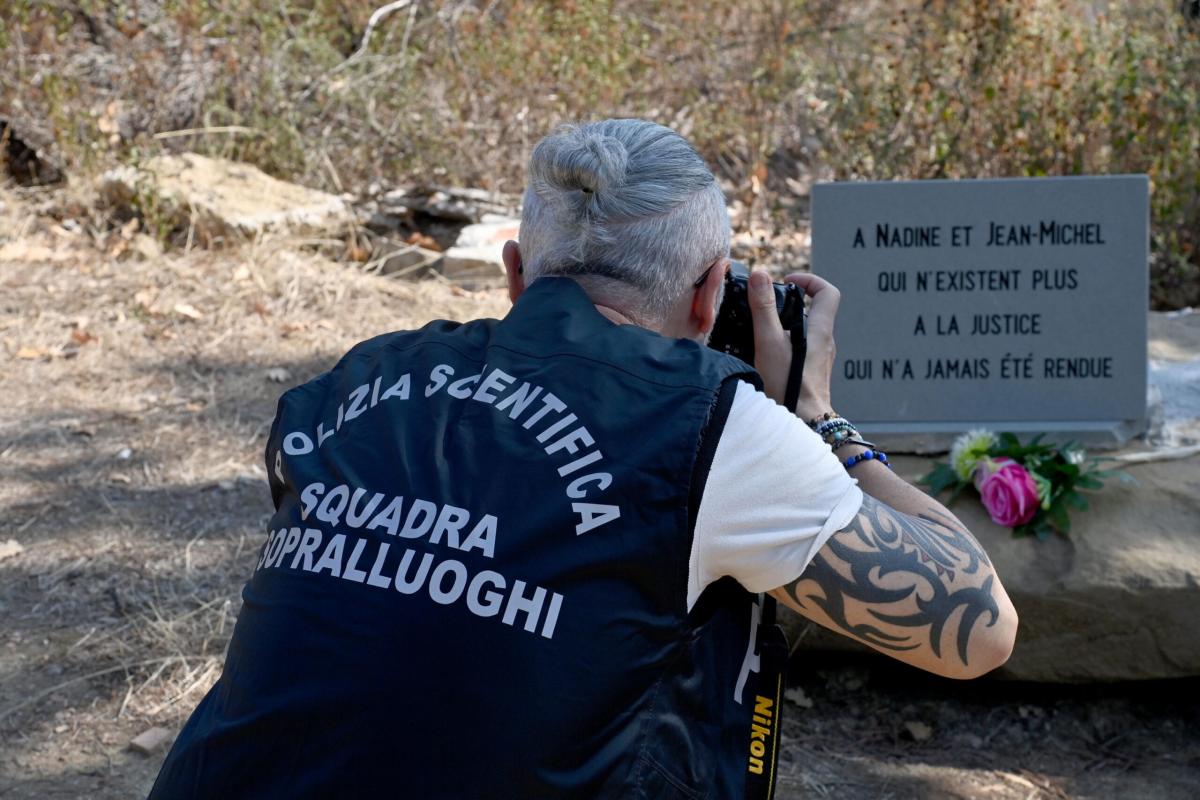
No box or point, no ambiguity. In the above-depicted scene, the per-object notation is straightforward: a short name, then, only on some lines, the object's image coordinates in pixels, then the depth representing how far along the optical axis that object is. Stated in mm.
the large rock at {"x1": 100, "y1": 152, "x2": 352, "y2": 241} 5723
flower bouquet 3000
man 1245
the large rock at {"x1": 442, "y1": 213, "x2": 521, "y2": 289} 5668
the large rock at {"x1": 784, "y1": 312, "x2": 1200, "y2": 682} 2904
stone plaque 3227
